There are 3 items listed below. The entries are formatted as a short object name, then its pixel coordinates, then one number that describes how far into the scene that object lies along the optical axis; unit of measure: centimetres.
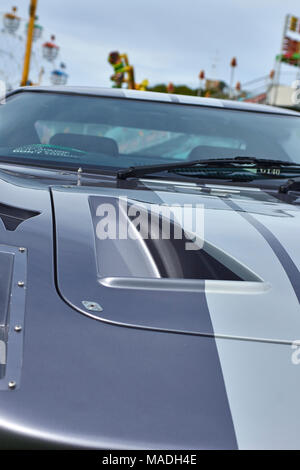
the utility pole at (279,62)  2592
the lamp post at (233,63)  3603
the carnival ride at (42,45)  2164
